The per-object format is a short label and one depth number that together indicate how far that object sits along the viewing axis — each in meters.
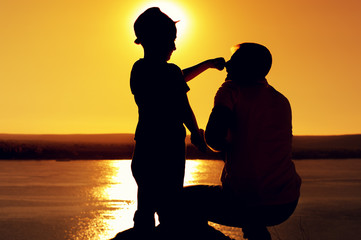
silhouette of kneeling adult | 2.75
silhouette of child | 3.00
